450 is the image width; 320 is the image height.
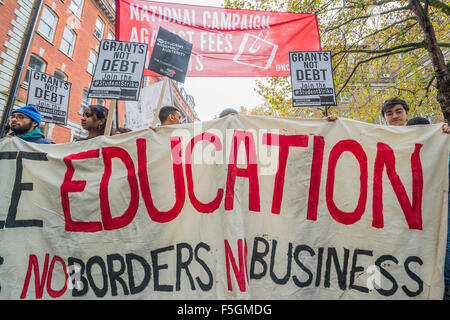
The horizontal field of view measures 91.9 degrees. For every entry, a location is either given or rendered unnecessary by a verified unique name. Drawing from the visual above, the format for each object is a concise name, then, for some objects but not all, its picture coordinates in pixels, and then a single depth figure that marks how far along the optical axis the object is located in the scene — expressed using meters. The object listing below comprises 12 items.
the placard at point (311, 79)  2.55
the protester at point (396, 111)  2.53
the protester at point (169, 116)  3.02
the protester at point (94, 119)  2.77
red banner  3.68
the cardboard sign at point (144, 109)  4.15
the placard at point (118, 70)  2.46
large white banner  1.75
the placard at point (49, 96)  3.50
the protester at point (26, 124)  2.53
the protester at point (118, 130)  3.29
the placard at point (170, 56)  2.60
